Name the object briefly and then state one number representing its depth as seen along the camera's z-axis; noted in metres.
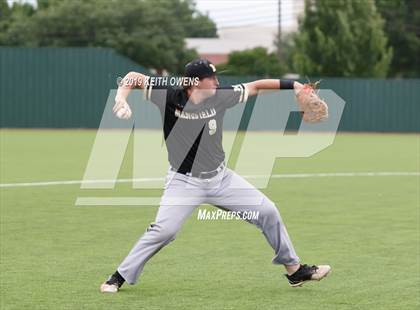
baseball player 18.95
